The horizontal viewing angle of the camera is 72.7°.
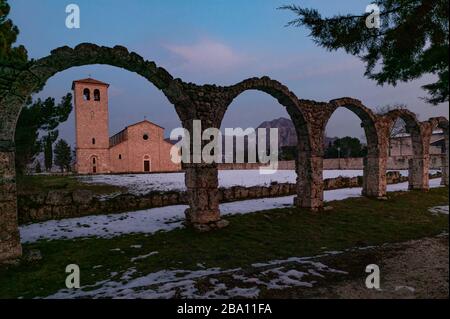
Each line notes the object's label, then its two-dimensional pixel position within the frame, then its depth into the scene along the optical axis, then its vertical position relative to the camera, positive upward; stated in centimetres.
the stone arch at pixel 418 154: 1576 +22
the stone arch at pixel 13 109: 588 +106
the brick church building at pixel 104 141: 4144 +310
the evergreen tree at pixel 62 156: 6744 +156
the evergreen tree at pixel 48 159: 5626 +81
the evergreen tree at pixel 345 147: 5041 +199
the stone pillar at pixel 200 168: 819 -18
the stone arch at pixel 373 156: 1311 +11
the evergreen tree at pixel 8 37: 1001 +453
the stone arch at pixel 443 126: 1658 +177
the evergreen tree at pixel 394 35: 498 +228
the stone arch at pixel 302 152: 1031 +27
